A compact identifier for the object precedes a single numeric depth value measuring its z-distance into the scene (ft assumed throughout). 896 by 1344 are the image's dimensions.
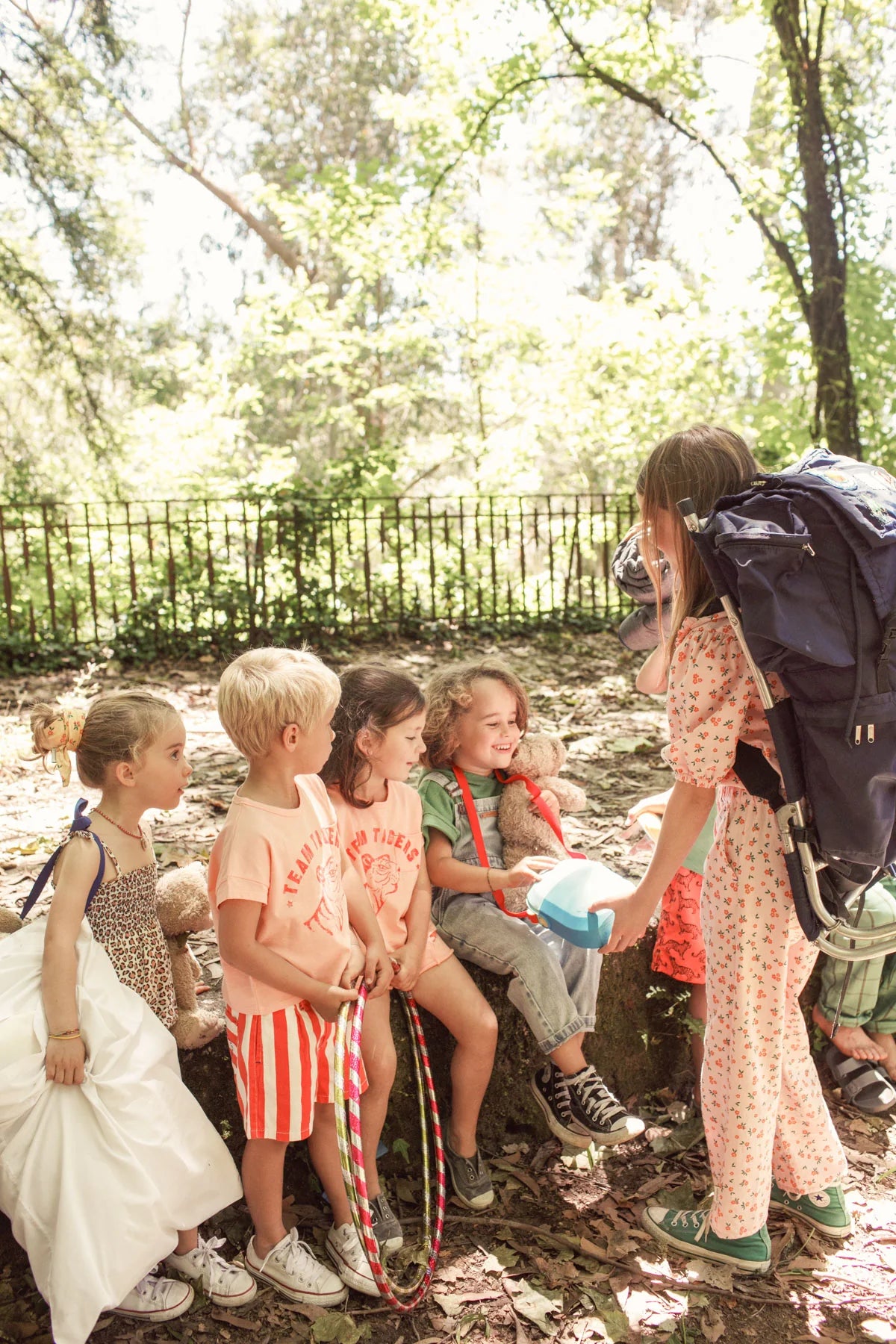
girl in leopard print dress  6.98
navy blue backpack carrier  5.98
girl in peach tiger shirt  8.44
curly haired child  9.06
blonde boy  7.41
